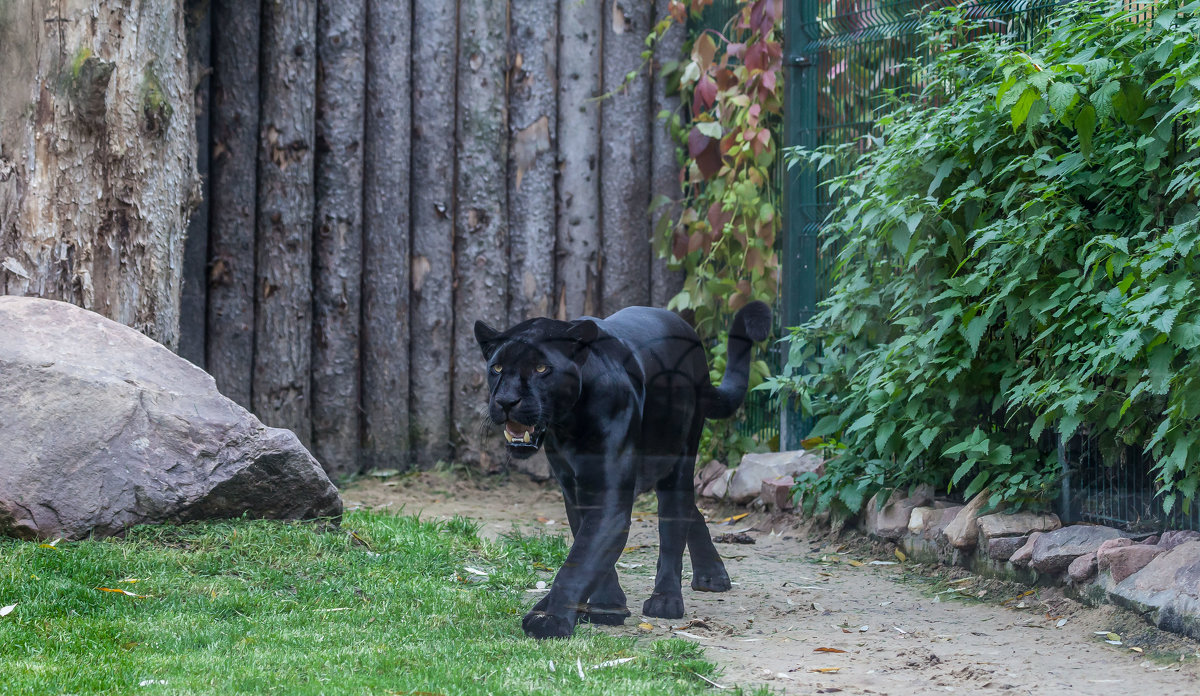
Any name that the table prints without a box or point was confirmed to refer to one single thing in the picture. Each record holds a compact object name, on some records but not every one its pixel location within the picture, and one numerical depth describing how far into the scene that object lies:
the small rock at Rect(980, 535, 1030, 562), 10.07
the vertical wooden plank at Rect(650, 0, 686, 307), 16.59
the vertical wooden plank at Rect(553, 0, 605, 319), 16.19
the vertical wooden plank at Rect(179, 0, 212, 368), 14.35
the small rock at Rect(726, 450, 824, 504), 13.91
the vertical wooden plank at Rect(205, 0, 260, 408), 14.48
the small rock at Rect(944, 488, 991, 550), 10.51
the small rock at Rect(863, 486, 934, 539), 11.69
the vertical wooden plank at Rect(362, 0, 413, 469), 15.32
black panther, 8.14
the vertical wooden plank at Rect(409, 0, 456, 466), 15.56
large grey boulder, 9.86
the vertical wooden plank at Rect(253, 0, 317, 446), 14.58
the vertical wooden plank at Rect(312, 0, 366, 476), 14.96
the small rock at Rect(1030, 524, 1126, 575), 9.45
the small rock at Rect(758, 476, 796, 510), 13.45
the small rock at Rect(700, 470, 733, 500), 14.71
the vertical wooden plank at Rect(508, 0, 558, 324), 15.95
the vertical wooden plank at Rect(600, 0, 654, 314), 16.41
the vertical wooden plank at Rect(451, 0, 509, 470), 15.70
